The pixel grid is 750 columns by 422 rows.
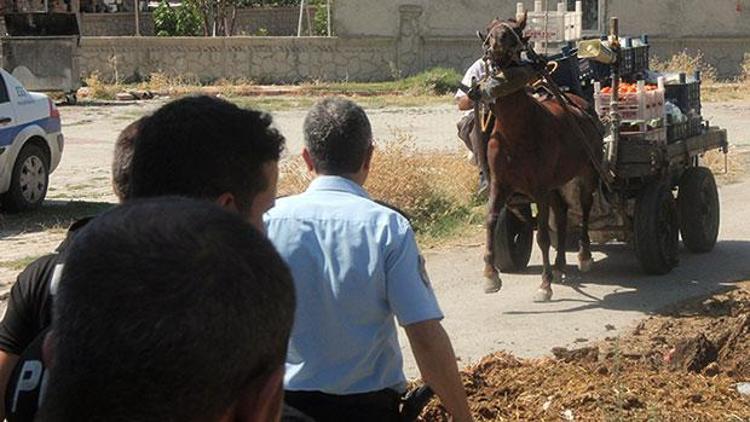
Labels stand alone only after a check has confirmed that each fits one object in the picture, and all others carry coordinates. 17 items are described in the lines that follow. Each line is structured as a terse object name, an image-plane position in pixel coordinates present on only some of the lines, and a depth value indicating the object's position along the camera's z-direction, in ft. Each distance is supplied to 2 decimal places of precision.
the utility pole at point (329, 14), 121.19
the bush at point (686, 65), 98.12
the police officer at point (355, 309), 12.91
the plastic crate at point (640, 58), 39.88
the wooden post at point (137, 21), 130.57
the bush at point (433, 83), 108.17
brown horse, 33.04
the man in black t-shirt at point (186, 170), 8.90
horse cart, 35.19
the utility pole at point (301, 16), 126.73
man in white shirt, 33.86
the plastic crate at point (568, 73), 36.65
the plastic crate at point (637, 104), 35.65
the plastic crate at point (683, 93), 39.83
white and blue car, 47.85
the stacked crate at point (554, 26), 41.04
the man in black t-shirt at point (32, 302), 9.82
